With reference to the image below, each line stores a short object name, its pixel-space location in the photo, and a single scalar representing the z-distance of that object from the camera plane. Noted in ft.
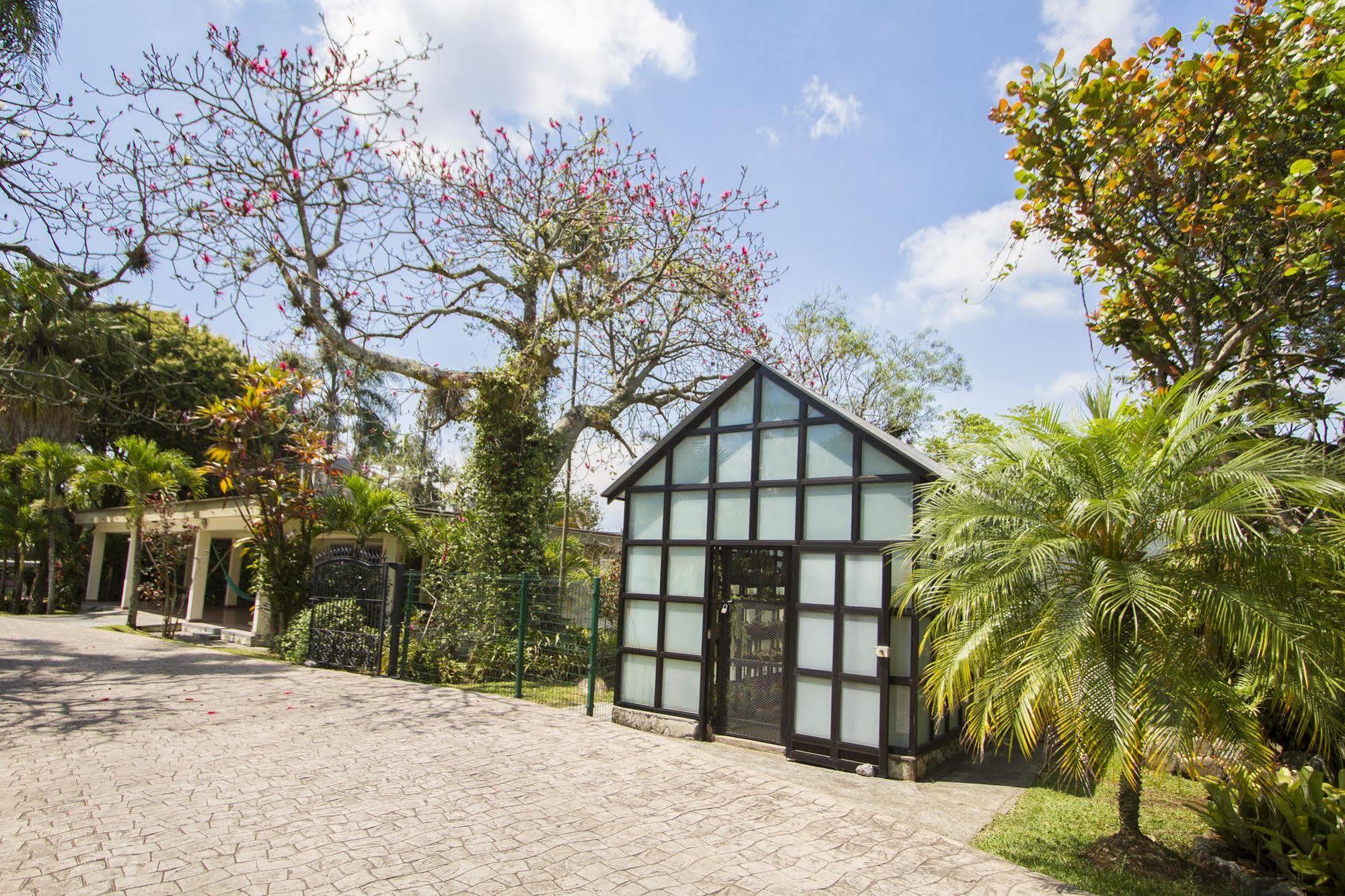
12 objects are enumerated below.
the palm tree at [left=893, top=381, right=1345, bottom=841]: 17.20
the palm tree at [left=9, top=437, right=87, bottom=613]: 72.33
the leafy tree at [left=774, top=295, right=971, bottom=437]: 73.92
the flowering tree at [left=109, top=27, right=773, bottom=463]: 38.78
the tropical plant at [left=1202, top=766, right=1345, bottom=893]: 17.01
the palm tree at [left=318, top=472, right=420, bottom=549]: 52.42
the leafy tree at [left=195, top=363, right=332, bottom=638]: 48.65
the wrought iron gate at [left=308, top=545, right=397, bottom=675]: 43.11
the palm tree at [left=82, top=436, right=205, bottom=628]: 59.11
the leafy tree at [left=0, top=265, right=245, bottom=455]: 32.09
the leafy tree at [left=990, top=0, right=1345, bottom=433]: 24.77
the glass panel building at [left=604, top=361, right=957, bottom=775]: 27.76
